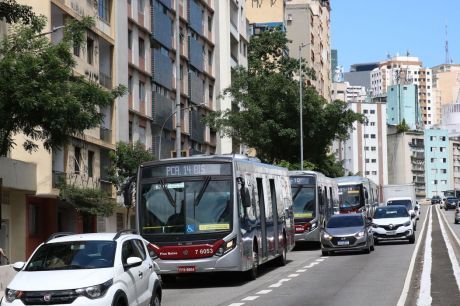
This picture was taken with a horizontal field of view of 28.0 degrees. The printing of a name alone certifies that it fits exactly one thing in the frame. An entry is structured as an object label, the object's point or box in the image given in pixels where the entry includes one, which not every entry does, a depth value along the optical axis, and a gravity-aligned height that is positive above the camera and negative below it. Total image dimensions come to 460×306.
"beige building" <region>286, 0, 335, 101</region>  117.62 +22.30
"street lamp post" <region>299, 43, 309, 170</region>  60.72 +5.59
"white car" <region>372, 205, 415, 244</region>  38.81 -1.16
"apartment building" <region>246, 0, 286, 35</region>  102.81 +21.36
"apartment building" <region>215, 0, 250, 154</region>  71.00 +11.52
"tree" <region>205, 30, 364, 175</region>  61.31 +5.72
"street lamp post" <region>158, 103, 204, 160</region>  53.03 +3.35
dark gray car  32.91 -1.24
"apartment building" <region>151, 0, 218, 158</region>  56.66 +8.90
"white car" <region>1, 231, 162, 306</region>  11.98 -0.94
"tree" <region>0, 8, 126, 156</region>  20.78 +2.68
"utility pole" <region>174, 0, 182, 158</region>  37.98 +4.66
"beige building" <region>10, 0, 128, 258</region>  38.56 +2.29
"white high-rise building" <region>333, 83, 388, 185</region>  186.75 +11.50
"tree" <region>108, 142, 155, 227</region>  43.81 +2.12
